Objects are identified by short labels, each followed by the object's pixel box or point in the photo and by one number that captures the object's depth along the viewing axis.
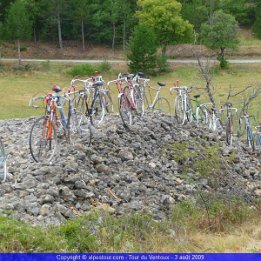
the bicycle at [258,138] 14.86
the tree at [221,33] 43.62
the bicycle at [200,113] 14.02
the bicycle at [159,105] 13.16
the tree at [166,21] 45.56
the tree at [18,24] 46.06
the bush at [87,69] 41.15
